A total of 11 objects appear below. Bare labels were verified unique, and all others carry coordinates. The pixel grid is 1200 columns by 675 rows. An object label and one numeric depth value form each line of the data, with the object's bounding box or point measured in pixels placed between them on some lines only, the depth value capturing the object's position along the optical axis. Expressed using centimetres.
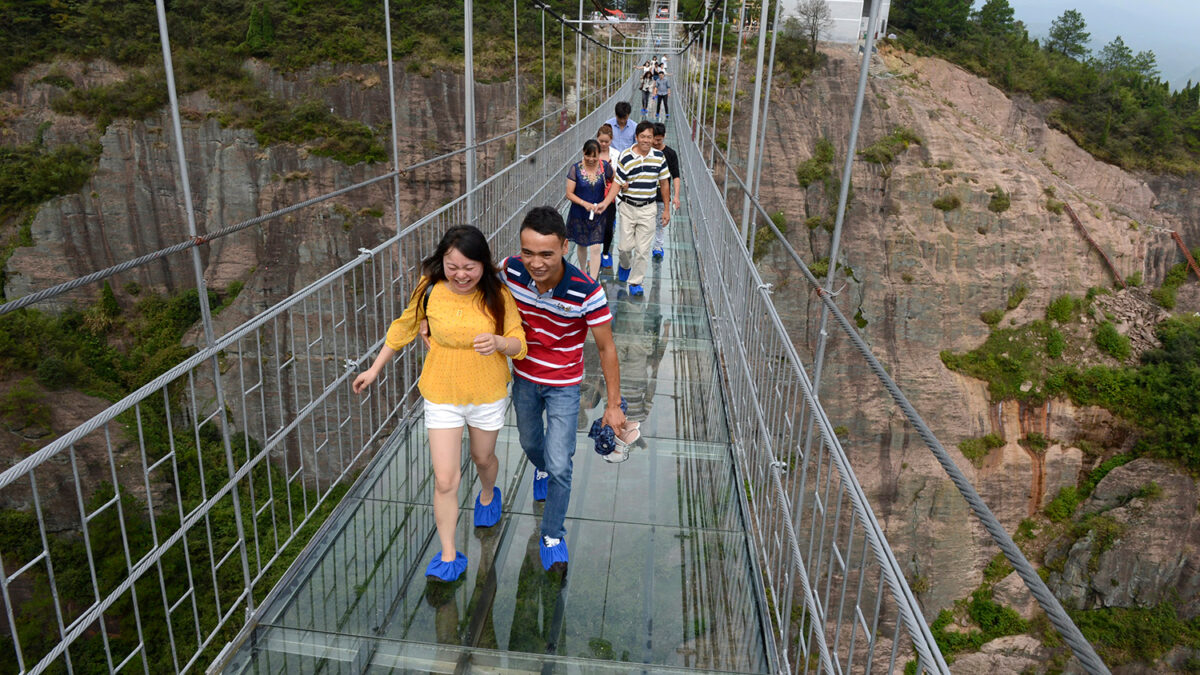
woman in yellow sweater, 234
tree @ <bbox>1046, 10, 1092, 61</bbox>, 4228
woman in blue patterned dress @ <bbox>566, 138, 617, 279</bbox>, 504
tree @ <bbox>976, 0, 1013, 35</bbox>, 3809
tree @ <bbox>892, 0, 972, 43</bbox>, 3594
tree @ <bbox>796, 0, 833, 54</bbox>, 3119
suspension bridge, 184
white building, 3366
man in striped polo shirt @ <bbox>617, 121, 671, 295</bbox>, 550
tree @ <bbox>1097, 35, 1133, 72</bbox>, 4231
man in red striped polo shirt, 239
